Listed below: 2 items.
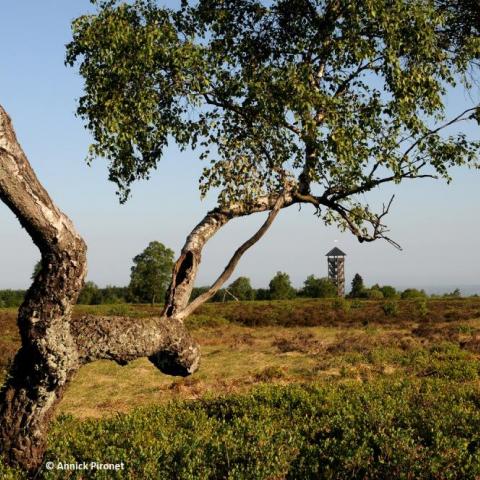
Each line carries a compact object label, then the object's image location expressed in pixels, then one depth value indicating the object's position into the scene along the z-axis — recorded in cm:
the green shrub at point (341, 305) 3988
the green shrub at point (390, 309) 3717
